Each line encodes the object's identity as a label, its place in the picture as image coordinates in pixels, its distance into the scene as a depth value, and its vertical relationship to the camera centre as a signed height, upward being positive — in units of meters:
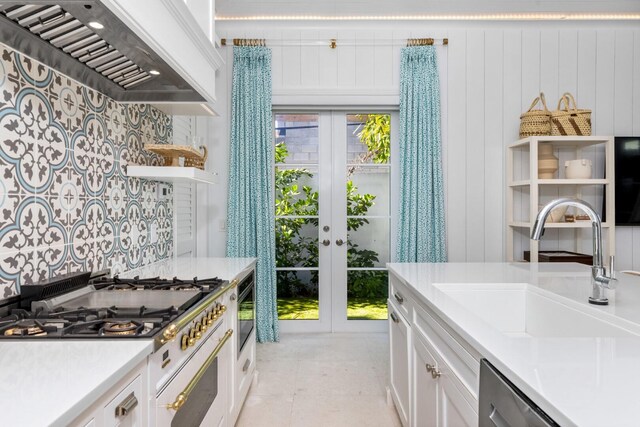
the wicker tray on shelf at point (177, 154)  2.26 +0.35
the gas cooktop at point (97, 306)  1.11 -0.33
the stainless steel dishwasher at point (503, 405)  0.74 -0.40
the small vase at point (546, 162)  3.35 +0.42
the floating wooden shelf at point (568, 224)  3.18 -0.10
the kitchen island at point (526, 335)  0.73 -0.33
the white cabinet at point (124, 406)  0.82 -0.44
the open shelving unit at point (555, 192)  3.54 +0.18
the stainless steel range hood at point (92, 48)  1.19 +0.60
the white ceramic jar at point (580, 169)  3.30 +0.35
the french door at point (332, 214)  3.82 -0.02
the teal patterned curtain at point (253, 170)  3.58 +0.38
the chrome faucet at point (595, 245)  1.38 -0.12
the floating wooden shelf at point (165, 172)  2.22 +0.23
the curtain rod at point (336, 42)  3.61 +1.54
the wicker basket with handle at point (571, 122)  3.29 +0.75
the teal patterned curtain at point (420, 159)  3.59 +0.48
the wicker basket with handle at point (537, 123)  3.29 +0.74
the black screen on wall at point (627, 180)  3.49 +0.28
